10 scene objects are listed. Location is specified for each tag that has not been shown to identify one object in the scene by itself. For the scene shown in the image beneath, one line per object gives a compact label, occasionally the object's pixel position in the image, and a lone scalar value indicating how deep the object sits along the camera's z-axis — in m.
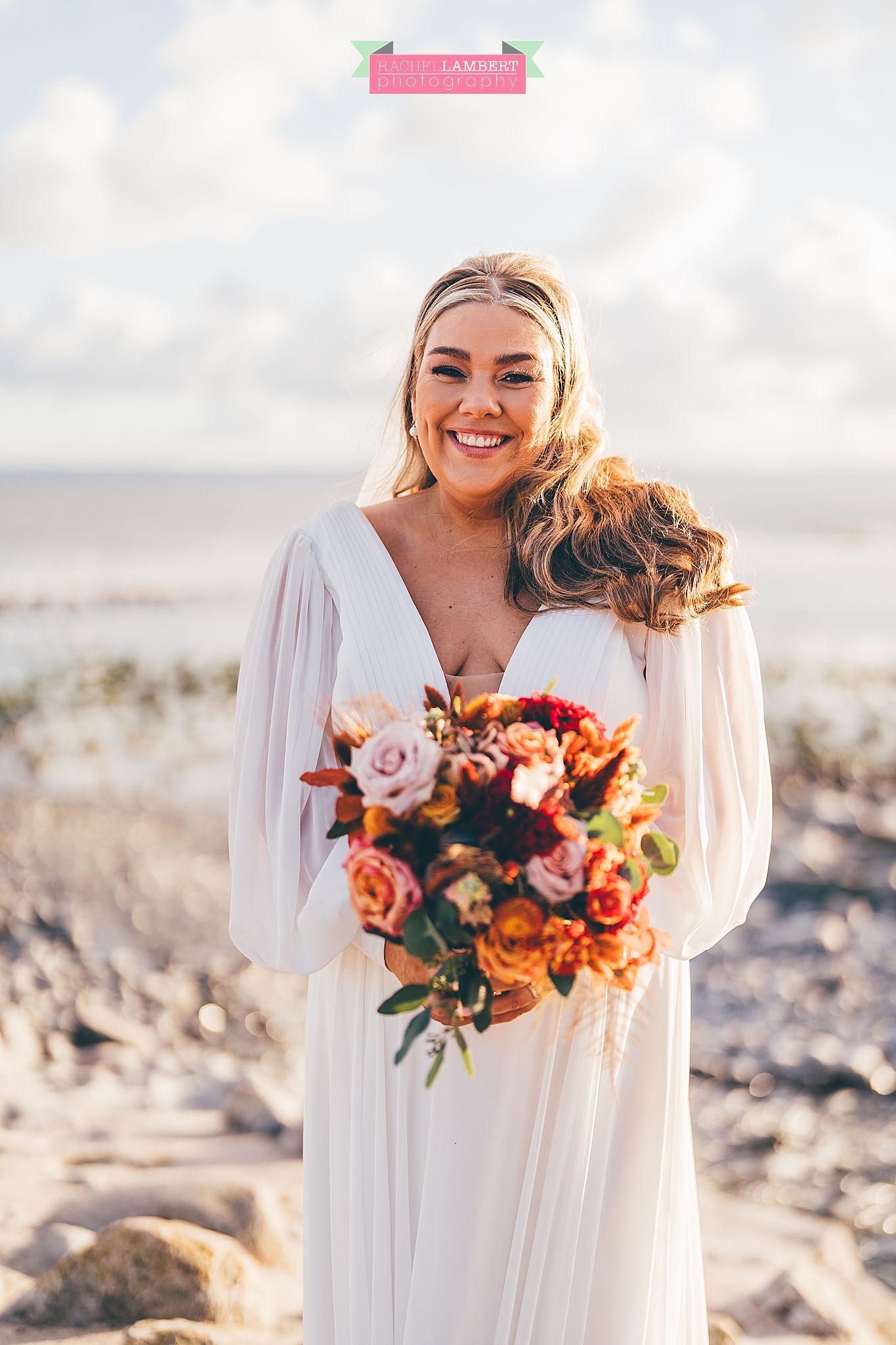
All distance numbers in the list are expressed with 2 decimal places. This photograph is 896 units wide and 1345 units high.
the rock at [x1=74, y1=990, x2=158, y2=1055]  5.77
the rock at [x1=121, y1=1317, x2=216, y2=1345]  3.09
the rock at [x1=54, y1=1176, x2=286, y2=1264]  3.98
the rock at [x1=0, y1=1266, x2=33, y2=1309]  3.46
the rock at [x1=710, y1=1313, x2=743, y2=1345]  3.31
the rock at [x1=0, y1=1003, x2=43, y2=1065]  5.51
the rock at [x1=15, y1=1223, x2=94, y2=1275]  3.81
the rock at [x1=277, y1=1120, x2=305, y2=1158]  4.78
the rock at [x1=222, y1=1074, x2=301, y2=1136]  4.94
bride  2.47
